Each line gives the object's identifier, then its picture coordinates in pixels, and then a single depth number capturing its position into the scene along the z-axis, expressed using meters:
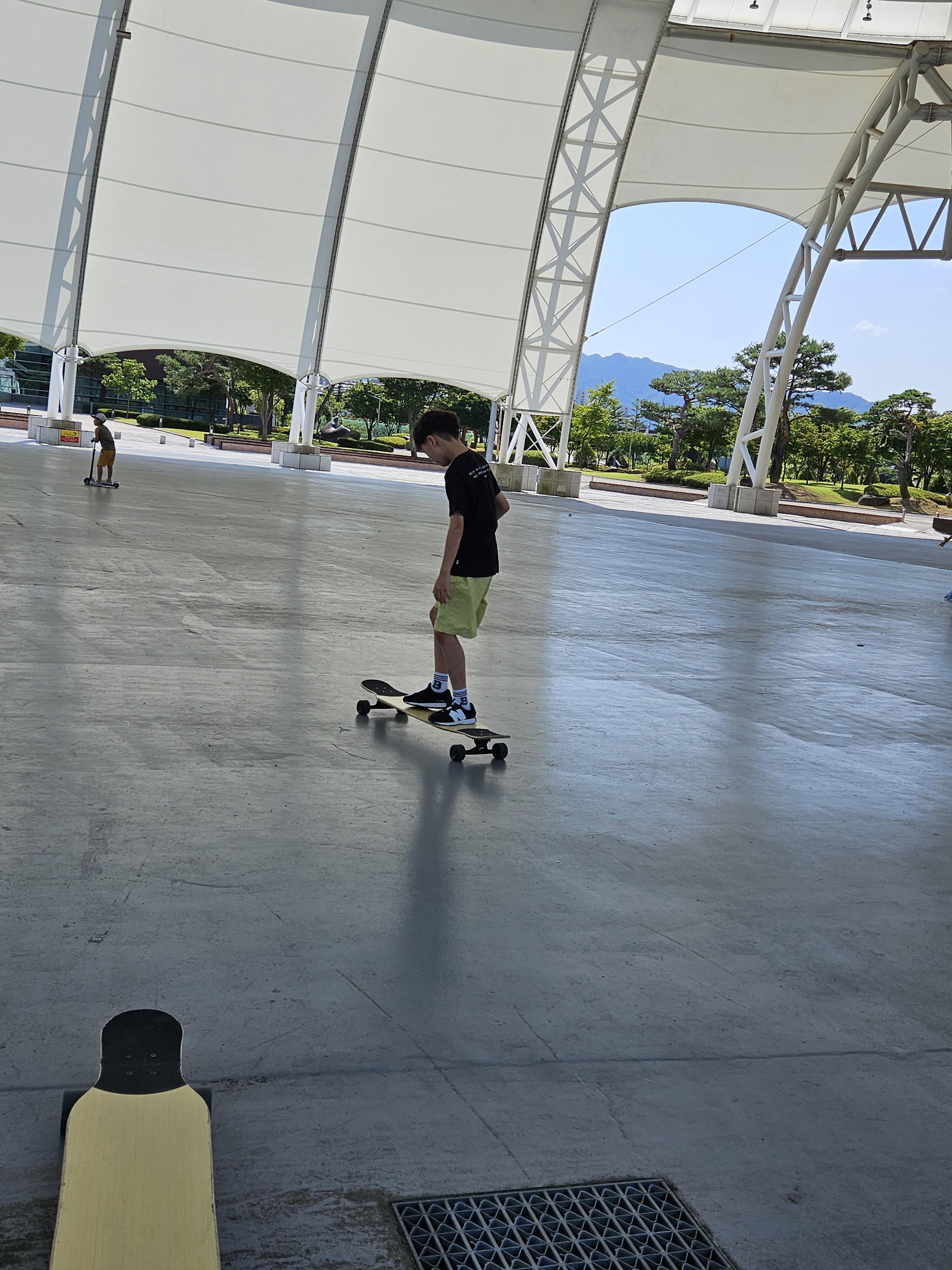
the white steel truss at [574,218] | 33.94
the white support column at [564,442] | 41.00
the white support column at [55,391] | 37.47
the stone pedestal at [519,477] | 42.00
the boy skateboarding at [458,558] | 6.21
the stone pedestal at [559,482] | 41.41
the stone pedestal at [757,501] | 41.56
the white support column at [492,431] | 42.31
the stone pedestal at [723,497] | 41.91
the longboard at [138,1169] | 2.17
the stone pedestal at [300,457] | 40.28
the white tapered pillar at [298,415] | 40.00
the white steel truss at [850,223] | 32.91
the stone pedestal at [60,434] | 36.94
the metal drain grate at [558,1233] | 2.33
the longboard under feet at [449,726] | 5.75
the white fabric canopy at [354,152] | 32.44
